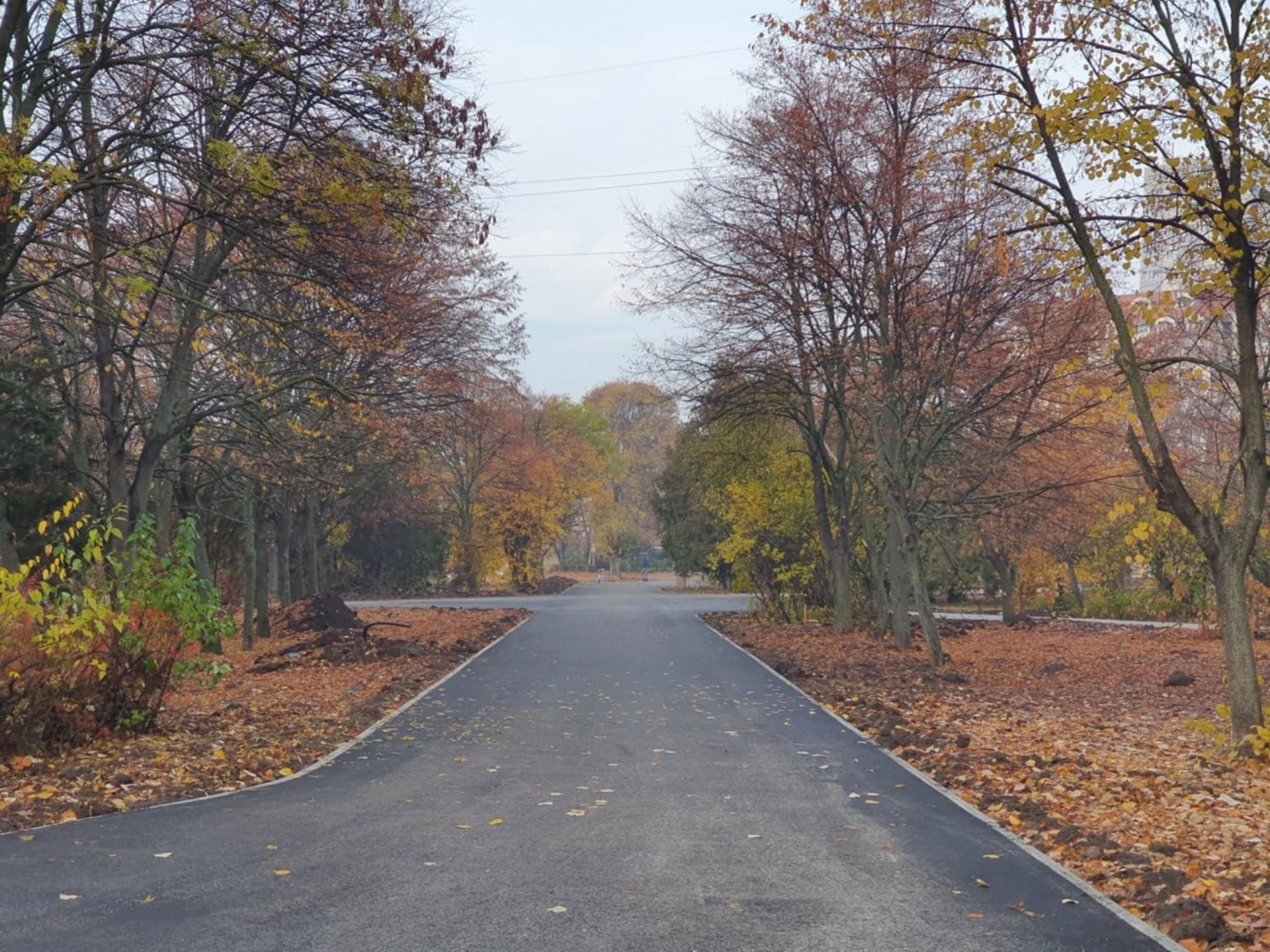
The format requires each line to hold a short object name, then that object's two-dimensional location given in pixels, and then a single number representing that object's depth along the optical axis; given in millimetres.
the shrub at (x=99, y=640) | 9305
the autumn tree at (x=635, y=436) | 103188
